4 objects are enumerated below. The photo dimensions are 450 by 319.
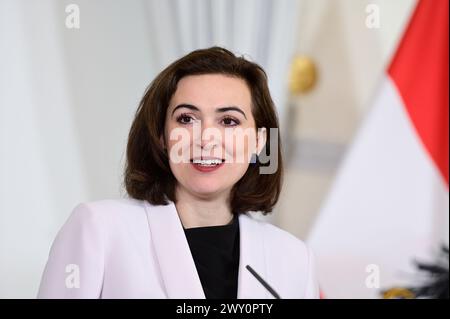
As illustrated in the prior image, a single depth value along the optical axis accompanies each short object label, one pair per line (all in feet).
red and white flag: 11.99
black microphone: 9.55
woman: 9.77
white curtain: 12.01
